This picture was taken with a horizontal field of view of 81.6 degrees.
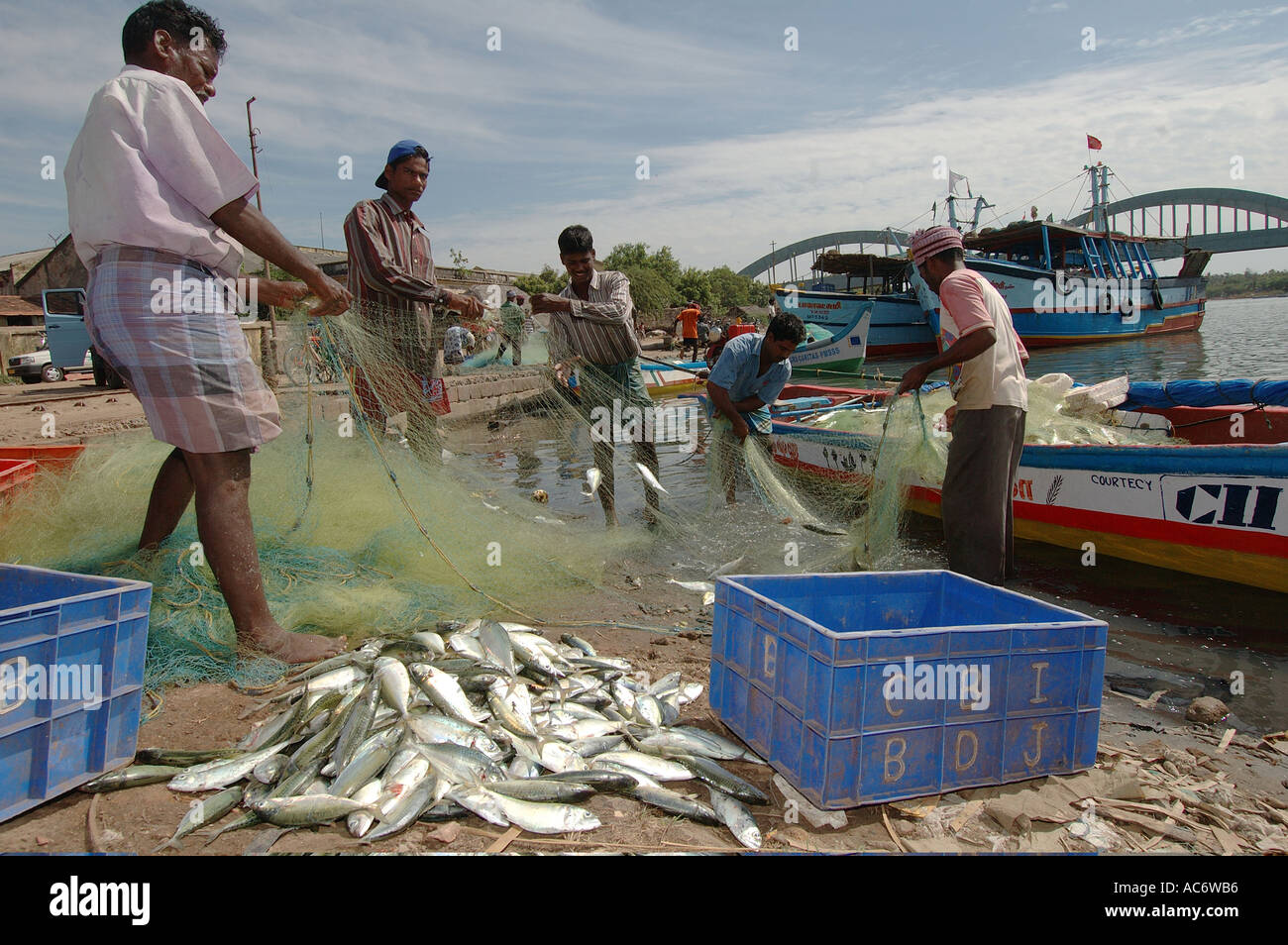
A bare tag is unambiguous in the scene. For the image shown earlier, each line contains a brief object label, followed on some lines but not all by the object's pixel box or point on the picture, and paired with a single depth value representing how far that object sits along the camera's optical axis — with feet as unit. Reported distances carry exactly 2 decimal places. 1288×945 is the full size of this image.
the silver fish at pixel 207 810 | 7.09
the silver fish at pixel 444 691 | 9.29
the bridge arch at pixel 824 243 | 106.83
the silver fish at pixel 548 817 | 7.27
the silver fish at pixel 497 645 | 10.87
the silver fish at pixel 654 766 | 8.45
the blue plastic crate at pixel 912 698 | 7.61
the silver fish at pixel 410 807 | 7.05
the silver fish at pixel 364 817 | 7.06
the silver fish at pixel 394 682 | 9.22
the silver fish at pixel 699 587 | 16.60
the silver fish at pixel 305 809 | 7.19
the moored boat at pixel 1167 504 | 16.90
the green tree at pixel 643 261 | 230.27
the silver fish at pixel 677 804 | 7.70
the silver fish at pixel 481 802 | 7.32
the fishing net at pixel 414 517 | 11.92
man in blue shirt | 19.89
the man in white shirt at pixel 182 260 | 9.04
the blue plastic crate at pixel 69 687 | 7.02
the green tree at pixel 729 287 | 305.73
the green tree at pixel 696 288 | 232.73
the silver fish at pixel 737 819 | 7.38
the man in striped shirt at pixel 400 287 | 15.30
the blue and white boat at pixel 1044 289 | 100.73
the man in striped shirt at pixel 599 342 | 19.49
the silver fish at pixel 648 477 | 19.88
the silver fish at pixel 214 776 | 7.77
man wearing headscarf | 14.11
